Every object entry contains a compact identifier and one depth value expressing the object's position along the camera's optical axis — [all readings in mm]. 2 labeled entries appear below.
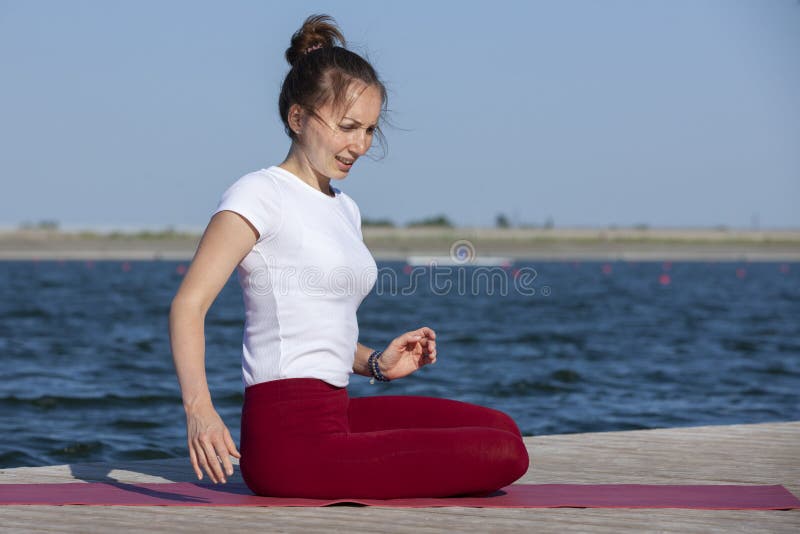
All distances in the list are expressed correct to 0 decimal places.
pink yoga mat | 8250
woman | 7500
